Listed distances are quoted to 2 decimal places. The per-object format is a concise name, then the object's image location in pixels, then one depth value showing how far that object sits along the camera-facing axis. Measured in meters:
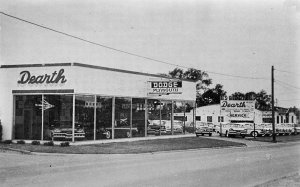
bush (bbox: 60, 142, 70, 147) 25.83
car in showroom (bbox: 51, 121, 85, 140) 27.02
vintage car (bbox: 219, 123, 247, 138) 46.50
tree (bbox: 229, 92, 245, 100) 126.77
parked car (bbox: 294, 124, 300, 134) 64.01
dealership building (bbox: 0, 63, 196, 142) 27.31
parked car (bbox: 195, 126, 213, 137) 46.41
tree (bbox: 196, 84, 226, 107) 109.75
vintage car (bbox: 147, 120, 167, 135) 35.12
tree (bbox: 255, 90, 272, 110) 132.74
